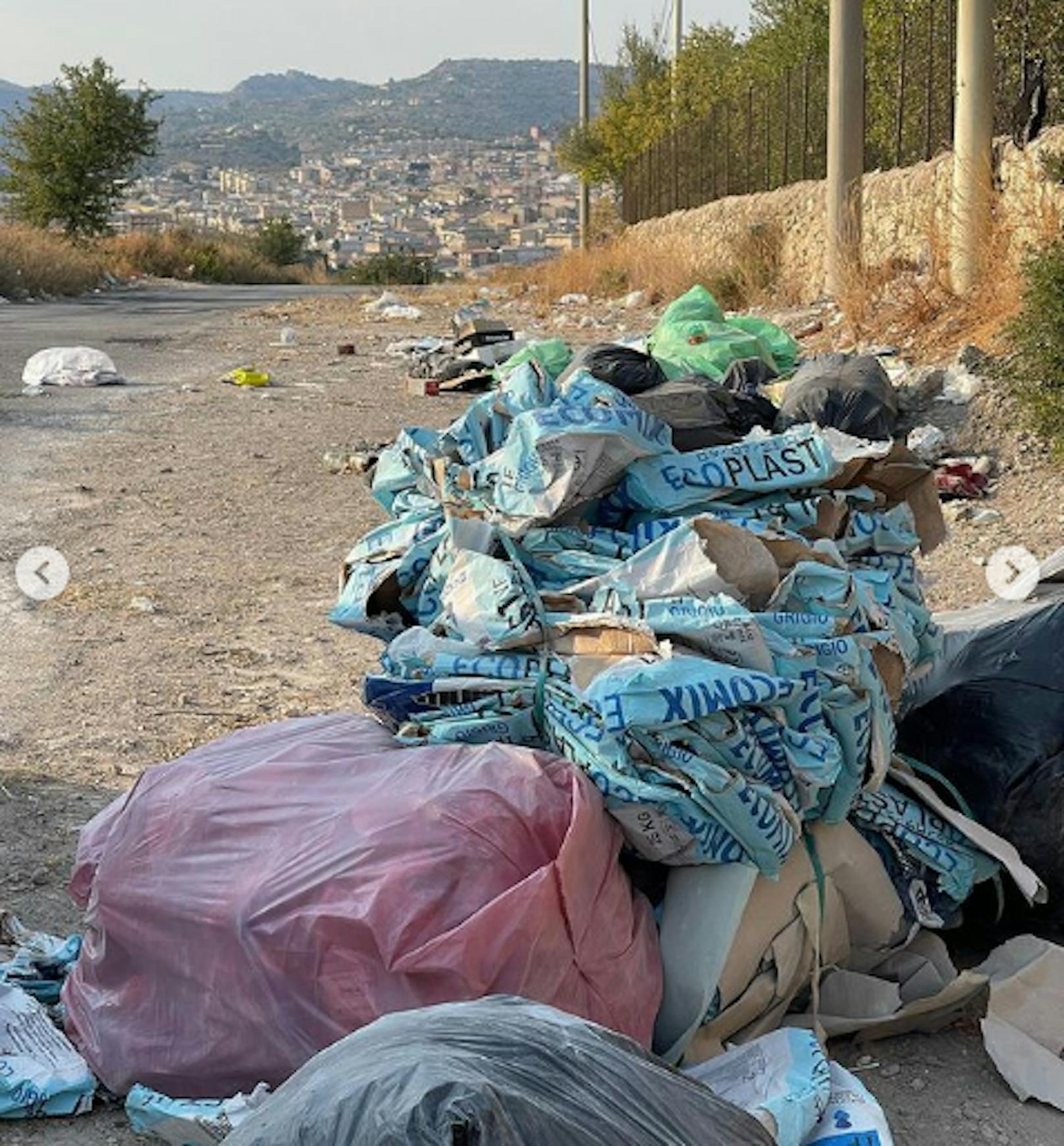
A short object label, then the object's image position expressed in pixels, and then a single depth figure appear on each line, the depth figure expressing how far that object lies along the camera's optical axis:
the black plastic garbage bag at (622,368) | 4.29
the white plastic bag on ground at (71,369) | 11.51
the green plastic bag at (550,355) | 4.80
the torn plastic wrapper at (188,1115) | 2.25
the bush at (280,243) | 50.50
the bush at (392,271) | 41.88
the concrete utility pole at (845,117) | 13.66
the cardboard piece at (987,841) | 2.89
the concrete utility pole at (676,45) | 31.86
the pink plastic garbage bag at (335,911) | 2.32
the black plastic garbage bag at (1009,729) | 3.02
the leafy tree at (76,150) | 34.53
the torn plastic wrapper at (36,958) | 2.77
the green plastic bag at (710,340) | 7.71
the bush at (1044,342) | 6.77
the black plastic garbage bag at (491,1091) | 1.50
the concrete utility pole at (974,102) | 10.16
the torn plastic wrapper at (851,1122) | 2.17
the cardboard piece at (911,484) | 3.32
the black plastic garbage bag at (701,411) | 3.52
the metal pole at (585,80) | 33.47
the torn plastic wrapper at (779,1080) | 2.16
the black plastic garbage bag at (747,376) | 6.15
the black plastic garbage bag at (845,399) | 5.46
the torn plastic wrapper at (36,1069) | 2.42
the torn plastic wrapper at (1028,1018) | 2.58
